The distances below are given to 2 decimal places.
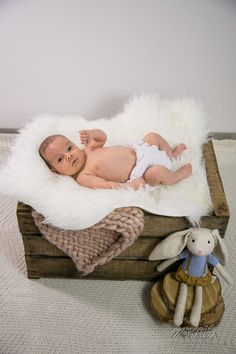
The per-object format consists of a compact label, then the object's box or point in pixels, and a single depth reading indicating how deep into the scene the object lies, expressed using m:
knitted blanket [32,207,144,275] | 1.07
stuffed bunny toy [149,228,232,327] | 1.09
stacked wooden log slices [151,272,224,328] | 1.13
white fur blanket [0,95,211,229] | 1.07
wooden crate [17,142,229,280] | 1.10
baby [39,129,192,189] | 1.15
